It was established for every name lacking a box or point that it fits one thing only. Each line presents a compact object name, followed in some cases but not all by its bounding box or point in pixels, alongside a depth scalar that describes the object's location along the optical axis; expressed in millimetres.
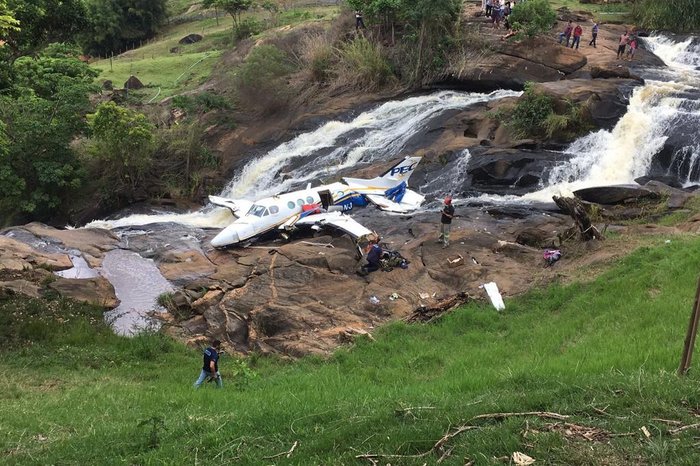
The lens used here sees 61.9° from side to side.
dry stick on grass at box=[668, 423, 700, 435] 5863
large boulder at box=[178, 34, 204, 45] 57750
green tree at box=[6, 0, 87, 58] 16016
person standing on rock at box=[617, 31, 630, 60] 32094
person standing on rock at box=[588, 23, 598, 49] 33812
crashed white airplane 21047
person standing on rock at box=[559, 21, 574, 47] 33531
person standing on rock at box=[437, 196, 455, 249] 18547
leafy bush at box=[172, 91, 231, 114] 34188
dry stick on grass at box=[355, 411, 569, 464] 6223
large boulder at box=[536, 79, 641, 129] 25922
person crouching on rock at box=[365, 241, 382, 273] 18078
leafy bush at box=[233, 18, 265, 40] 49062
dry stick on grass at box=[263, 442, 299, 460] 6773
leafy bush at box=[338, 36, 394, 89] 35156
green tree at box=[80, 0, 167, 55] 60062
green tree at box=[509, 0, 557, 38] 32938
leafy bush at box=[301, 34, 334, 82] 37188
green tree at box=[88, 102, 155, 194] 28750
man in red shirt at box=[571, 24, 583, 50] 32562
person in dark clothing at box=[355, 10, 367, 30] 38312
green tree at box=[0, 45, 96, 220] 28266
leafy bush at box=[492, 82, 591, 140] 25578
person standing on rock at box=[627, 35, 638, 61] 32188
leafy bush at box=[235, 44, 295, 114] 35438
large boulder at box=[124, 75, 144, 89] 43447
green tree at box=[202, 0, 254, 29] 48938
